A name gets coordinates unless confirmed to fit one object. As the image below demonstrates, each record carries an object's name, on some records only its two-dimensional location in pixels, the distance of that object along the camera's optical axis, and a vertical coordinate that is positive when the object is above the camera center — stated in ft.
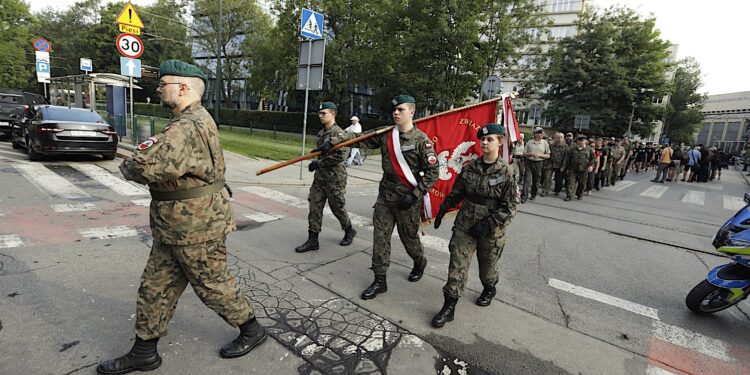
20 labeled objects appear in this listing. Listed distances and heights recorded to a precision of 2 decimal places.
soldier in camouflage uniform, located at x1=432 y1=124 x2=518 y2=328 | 11.18 -2.17
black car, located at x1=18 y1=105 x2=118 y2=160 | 31.65 -2.87
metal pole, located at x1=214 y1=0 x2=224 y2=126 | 90.54 +5.03
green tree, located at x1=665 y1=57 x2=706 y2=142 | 169.27 +22.37
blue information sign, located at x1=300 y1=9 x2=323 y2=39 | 29.78 +7.29
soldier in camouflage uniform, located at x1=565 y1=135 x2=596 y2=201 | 34.55 -1.69
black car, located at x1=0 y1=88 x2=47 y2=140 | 47.91 -1.43
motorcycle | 11.73 -3.65
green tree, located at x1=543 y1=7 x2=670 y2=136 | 91.76 +17.37
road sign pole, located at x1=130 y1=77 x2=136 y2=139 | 45.54 -2.11
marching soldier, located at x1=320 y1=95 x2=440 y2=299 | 12.15 -1.96
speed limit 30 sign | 34.95 +5.26
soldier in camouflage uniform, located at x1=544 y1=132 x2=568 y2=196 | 35.24 -1.54
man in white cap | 43.21 -3.58
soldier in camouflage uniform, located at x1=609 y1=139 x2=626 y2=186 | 48.19 -1.58
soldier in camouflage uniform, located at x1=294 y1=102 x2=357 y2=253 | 16.29 -2.56
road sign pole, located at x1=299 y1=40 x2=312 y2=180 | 31.58 +4.87
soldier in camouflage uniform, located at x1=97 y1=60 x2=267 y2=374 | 7.68 -2.30
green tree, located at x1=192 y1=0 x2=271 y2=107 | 96.12 +20.75
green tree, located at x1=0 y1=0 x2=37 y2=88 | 87.61 +13.05
